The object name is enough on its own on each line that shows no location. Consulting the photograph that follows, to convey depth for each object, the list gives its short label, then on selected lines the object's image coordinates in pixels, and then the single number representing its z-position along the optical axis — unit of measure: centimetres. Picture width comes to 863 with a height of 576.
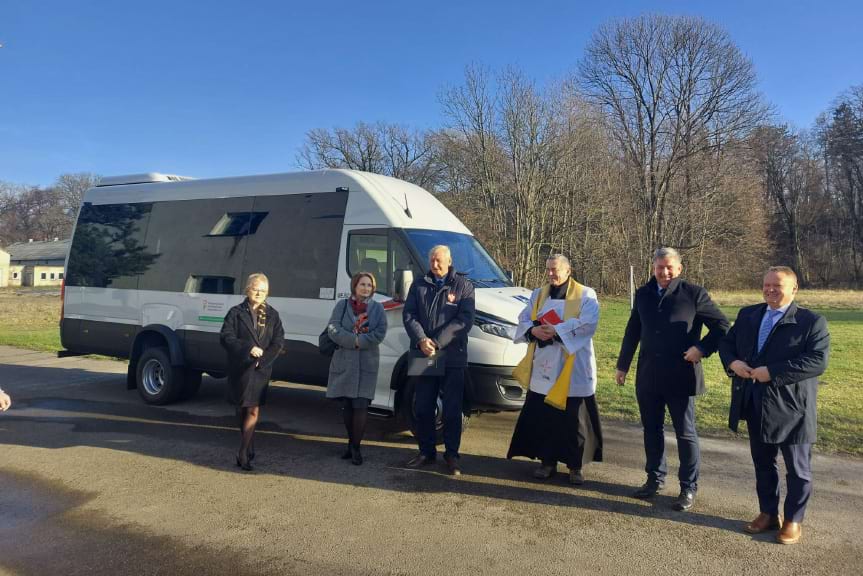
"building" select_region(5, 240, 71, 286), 8075
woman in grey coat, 538
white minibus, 619
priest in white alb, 491
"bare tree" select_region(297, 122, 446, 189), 4803
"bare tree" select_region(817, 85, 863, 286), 4962
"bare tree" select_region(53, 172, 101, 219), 8131
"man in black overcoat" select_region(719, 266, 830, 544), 385
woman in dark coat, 533
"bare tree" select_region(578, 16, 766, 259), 3422
